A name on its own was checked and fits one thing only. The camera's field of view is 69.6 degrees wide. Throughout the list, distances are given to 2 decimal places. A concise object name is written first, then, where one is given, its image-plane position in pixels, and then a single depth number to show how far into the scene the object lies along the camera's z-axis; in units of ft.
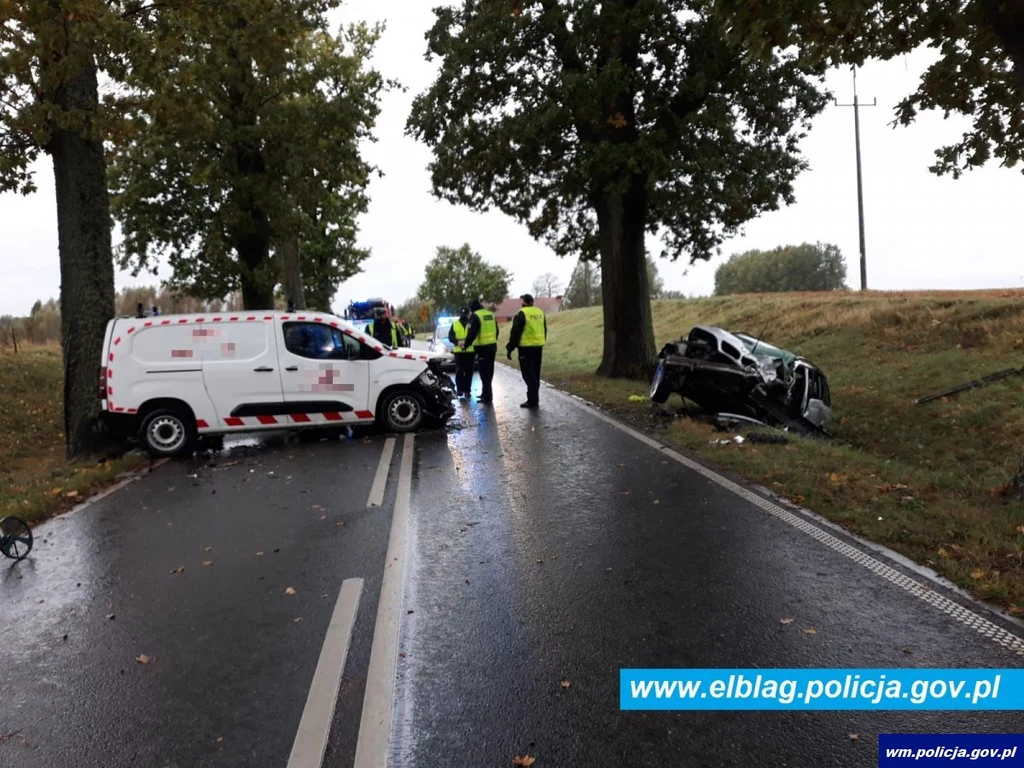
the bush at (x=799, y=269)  362.33
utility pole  119.44
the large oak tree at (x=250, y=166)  63.82
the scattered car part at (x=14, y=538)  19.03
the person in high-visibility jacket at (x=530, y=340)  41.42
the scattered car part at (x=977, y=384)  40.27
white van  32.73
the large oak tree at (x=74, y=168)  31.73
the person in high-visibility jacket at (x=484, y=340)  44.21
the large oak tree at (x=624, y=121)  43.88
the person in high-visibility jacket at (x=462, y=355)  46.06
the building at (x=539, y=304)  375.84
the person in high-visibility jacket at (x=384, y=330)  48.39
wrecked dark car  33.73
